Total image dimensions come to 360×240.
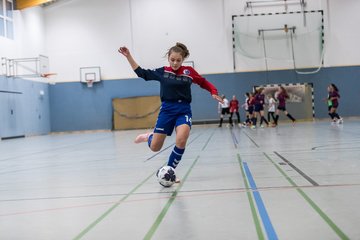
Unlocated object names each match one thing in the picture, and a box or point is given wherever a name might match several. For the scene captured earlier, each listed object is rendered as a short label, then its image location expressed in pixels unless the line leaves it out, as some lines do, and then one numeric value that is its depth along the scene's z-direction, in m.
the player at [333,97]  18.45
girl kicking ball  5.16
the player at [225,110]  24.00
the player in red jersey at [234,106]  23.67
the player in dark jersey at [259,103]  20.17
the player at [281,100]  20.50
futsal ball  4.80
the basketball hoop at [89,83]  27.95
